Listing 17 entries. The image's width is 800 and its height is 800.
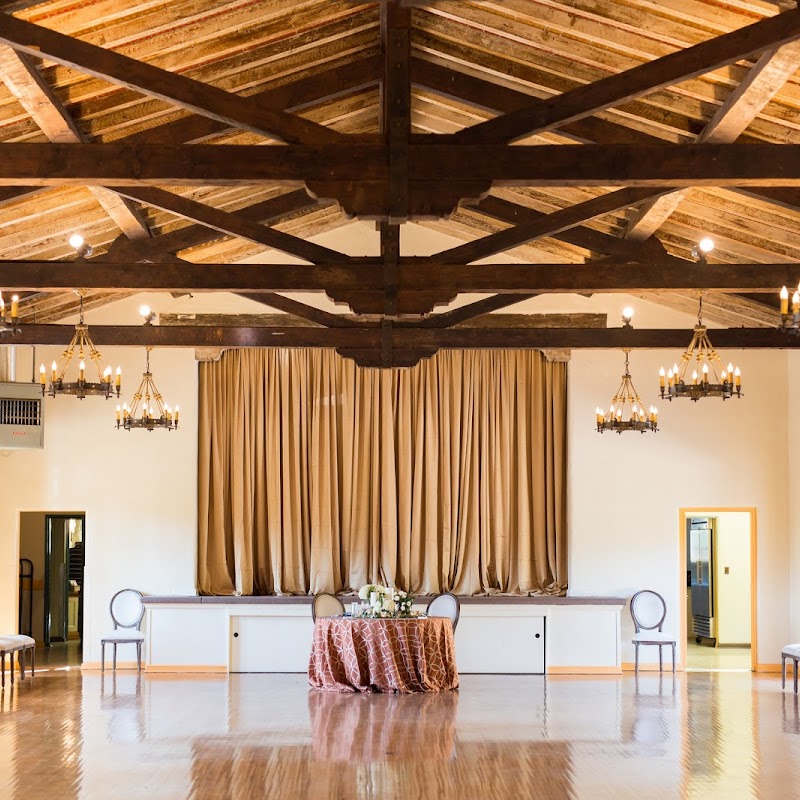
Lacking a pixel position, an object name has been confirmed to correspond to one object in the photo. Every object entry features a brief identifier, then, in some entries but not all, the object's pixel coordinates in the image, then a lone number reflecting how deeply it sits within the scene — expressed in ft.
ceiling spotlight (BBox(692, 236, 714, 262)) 28.60
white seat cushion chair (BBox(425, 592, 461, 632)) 40.81
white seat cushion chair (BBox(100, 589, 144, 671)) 42.70
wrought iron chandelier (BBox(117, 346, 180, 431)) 36.09
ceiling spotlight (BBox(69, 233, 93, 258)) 28.37
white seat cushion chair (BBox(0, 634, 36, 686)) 38.83
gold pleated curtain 43.83
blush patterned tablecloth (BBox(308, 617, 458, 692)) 37.27
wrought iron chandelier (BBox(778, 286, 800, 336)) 19.27
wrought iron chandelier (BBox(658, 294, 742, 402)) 28.61
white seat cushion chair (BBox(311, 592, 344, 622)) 40.65
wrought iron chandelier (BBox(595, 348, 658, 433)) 37.06
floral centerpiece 37.73
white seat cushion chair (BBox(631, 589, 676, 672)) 43.06
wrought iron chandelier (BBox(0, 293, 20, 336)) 22.67
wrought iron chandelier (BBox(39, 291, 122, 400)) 28.07
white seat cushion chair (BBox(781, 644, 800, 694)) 38.11
